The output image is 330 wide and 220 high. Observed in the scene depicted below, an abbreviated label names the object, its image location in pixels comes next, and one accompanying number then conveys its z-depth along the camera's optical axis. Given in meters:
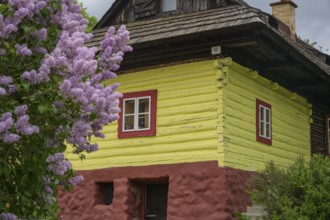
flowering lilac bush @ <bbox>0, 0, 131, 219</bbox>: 5.84
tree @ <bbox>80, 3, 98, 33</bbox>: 31.68
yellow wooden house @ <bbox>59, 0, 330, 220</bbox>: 12.48
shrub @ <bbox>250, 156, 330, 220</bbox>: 11.04
